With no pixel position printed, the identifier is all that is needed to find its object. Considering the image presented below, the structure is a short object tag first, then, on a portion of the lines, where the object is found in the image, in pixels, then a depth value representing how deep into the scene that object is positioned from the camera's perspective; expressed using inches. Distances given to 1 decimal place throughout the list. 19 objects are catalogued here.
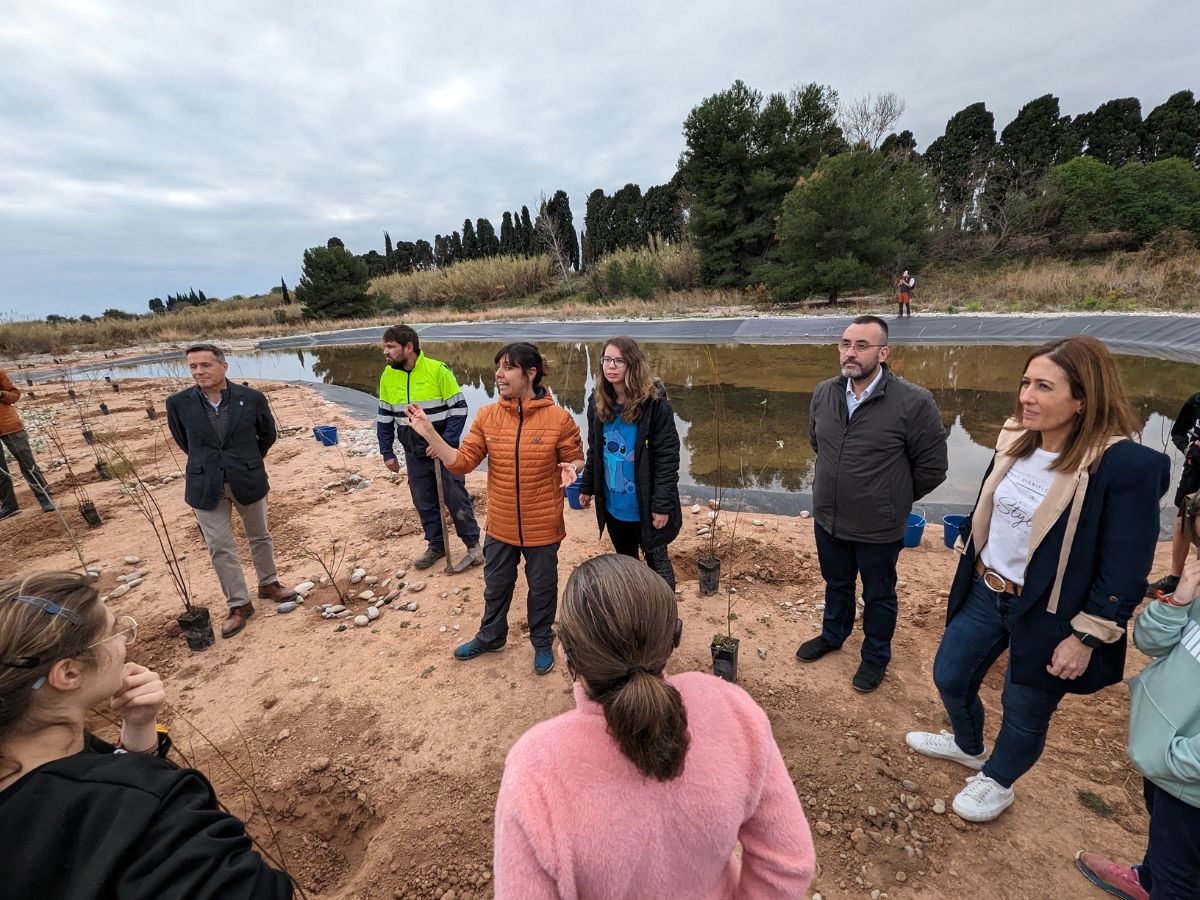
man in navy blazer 128.2
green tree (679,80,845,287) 880.9
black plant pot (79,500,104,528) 205.0
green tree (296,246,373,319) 1207.6
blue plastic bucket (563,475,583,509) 197.8
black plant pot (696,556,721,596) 139.6
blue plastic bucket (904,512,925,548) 154.6
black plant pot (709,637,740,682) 105.0
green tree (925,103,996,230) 1058.7
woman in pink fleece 31.2
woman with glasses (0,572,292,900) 30.4
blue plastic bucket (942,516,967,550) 151.5
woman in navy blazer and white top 59.4
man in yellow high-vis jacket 155.8
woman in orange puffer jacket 106.3
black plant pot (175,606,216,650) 130.0
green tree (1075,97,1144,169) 1013.2
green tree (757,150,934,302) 679.1
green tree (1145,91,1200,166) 964.0
